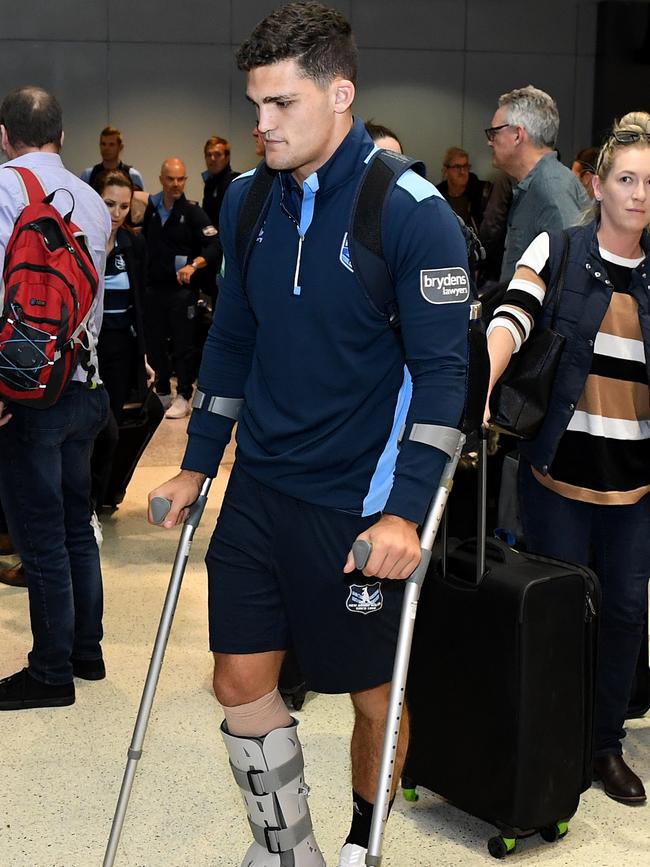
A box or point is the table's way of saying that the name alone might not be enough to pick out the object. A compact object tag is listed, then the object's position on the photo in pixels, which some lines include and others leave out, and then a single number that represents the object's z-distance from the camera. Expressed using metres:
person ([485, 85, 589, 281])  4.54
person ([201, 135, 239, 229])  10.65
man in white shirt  3.66
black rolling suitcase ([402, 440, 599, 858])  2.86
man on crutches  2.19
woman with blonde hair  3.08
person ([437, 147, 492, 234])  11.93
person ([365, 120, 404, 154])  4.37
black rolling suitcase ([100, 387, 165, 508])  5.76
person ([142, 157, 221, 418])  9.10
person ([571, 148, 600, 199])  7.49
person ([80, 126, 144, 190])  10.84
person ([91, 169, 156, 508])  5.57
